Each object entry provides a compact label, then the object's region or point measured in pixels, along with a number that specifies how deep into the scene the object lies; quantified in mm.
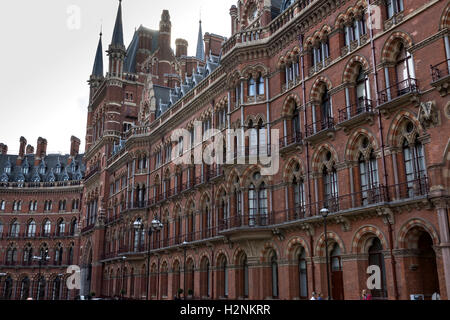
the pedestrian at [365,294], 21409
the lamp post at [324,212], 22625
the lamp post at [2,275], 78925
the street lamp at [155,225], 28719
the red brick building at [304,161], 21891
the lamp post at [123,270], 54850
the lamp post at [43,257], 78812
